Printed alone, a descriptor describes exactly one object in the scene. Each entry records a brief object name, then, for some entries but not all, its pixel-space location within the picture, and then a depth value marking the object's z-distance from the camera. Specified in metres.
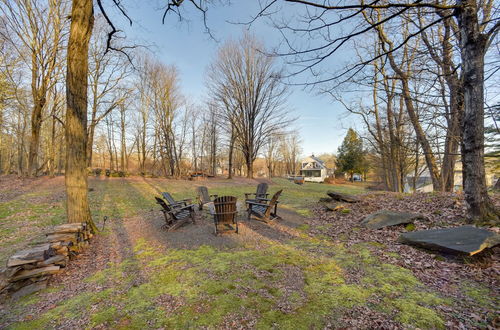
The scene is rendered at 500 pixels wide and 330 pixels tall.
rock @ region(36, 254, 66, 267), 3.33
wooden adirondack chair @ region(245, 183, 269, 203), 7.90
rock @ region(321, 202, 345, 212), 7.13
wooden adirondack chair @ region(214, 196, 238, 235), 5.25
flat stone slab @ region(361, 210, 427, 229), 4.93
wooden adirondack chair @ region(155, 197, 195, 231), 5.63
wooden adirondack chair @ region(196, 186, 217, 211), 7.99
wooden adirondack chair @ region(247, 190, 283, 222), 6.07
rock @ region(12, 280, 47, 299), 2.92
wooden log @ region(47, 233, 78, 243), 3.93
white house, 48.50
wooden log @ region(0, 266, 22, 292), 2.94
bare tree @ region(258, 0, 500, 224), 3.93
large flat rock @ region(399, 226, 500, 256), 3.18
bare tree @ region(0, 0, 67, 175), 12.75
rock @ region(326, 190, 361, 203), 7.61
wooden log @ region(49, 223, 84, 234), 4.14
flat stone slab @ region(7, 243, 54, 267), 3.07
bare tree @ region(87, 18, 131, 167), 17.28
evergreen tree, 34.88
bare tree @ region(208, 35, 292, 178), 19.78
